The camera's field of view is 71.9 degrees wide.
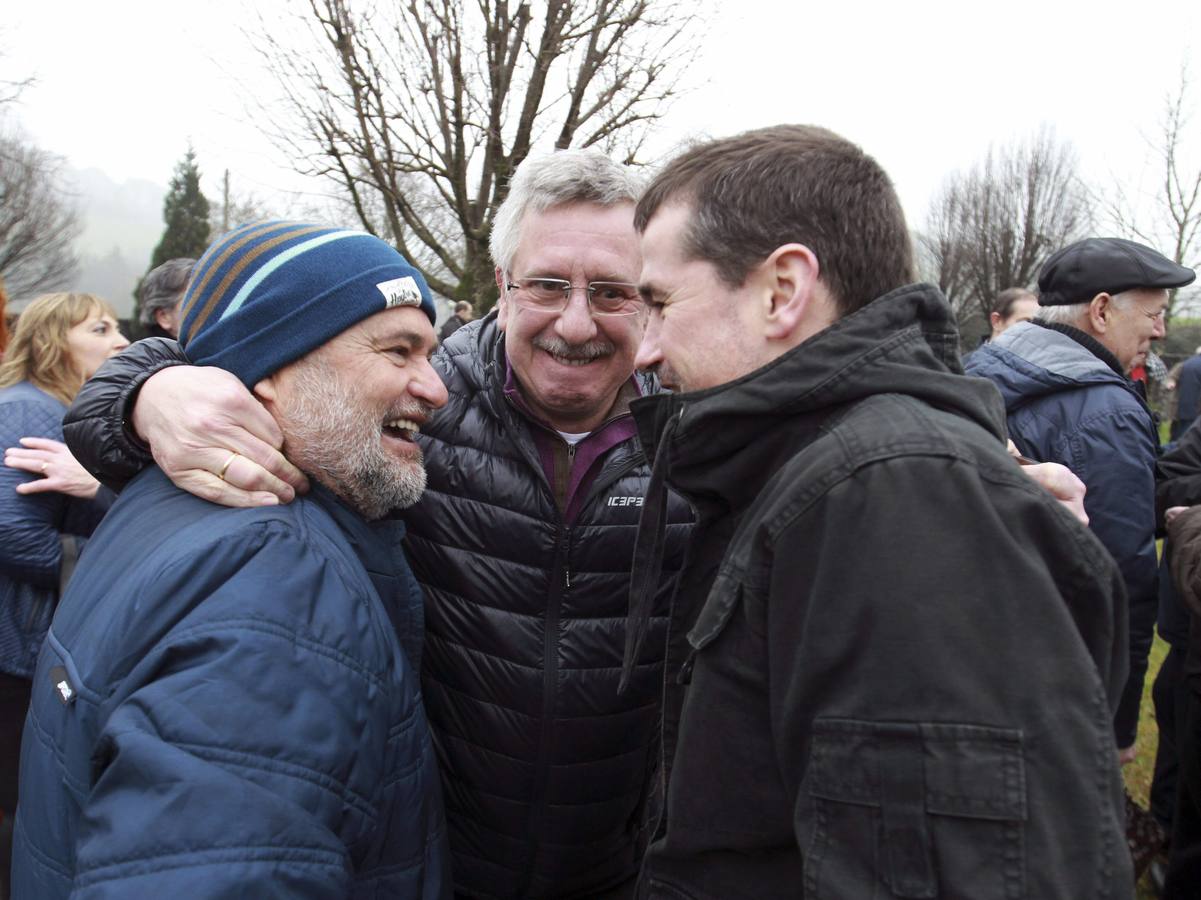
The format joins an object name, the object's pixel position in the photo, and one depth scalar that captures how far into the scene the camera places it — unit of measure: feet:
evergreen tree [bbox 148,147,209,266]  98.02
